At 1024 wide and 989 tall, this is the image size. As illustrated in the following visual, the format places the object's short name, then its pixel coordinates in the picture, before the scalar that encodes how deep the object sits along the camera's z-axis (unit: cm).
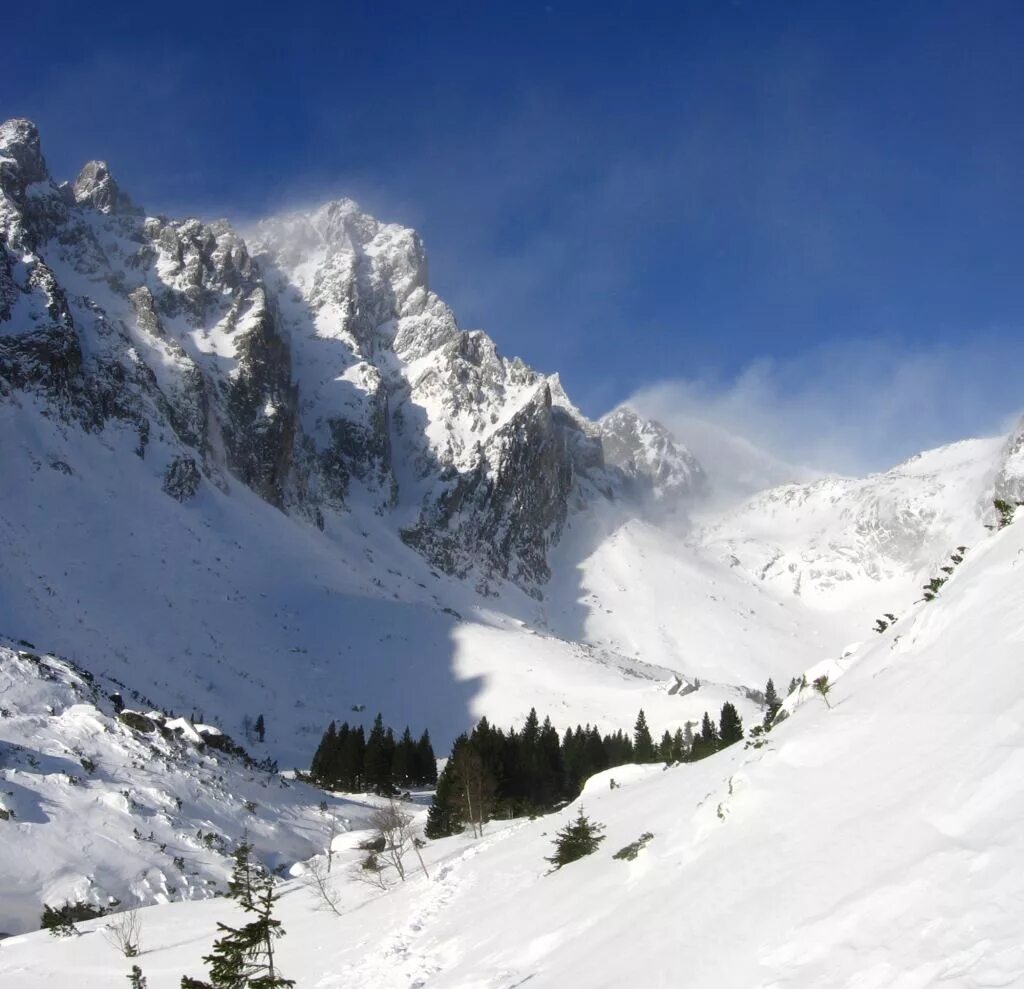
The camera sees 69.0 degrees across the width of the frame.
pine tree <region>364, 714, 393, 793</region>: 6725
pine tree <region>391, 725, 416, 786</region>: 6888
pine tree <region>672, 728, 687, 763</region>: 6335
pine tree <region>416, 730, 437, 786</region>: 7262
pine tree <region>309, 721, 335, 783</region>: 6894
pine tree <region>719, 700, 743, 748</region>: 6579
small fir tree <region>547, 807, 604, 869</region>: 2033
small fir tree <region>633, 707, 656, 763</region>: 7075
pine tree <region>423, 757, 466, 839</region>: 4622
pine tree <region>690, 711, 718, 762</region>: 4594
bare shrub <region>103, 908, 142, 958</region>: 2159
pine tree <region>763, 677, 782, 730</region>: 9416
